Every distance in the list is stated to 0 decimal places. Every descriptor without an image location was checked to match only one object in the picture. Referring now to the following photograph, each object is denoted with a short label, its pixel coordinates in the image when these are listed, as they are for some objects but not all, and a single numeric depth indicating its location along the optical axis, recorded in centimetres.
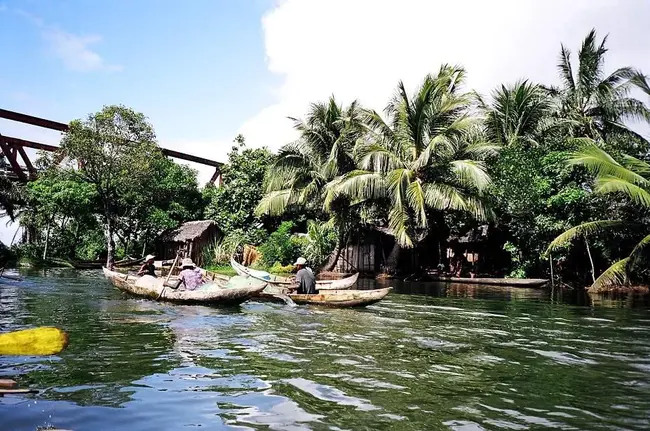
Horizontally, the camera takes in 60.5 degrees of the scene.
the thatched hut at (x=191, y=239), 2995
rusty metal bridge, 2867
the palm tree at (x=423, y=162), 2216
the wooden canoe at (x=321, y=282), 1675
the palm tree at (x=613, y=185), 1544
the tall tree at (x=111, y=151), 2525
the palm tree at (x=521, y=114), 2572
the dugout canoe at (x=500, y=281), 2041
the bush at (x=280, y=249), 2653
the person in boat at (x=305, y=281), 1394
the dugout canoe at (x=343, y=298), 1280
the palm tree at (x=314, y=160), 2630
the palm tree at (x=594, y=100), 2534
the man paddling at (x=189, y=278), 1365
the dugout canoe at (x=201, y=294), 1243
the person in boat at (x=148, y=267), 1638
